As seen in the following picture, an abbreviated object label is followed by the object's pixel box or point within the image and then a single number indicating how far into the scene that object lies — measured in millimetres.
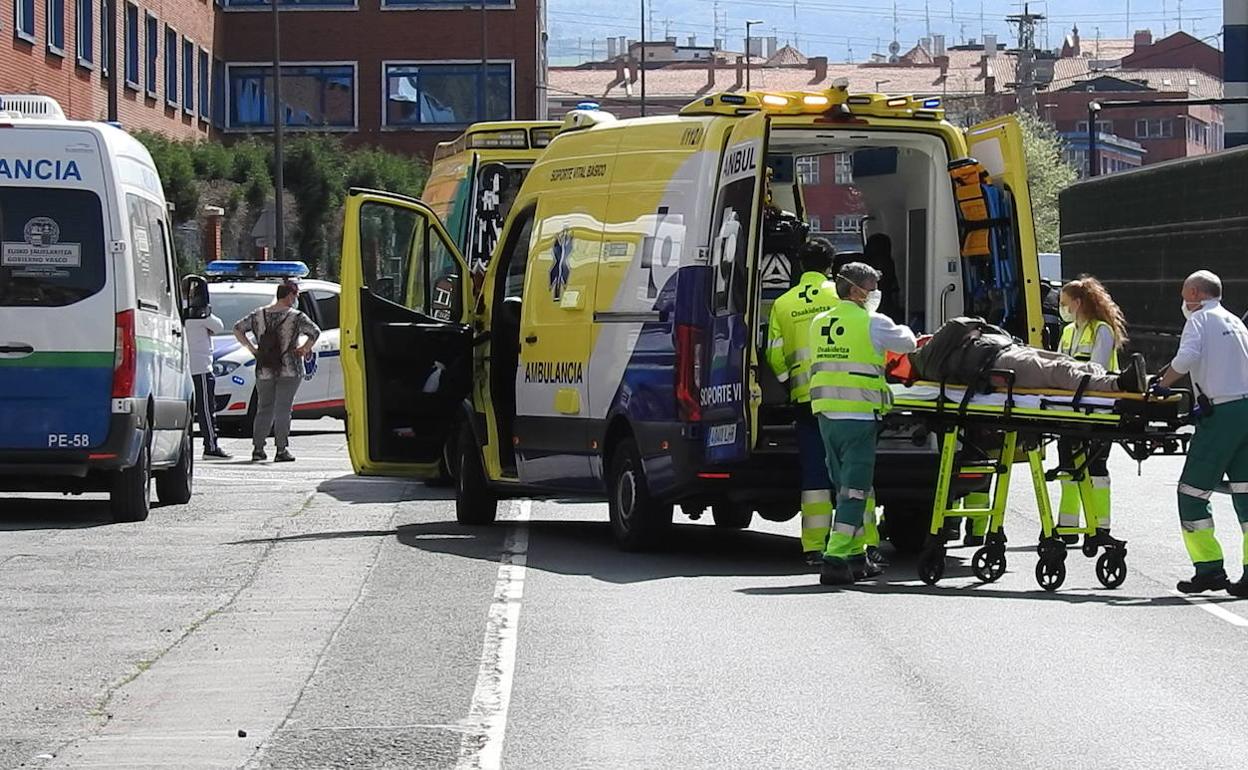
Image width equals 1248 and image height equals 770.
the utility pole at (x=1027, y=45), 114625
